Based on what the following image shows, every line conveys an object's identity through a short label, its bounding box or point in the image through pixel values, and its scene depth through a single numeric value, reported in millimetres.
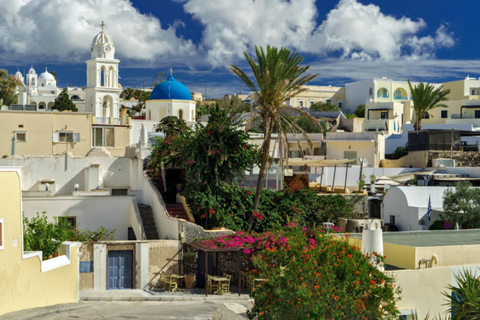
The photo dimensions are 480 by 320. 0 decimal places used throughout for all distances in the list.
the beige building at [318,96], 94494
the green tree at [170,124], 35938
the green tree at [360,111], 81188
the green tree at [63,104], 86062
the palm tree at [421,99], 58312
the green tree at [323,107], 83250
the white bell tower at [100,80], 64625
